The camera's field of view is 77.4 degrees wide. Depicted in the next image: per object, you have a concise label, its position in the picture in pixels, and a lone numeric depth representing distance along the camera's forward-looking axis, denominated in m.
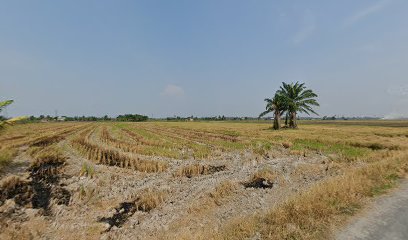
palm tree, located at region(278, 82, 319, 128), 45.44
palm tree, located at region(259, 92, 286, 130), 45.58
